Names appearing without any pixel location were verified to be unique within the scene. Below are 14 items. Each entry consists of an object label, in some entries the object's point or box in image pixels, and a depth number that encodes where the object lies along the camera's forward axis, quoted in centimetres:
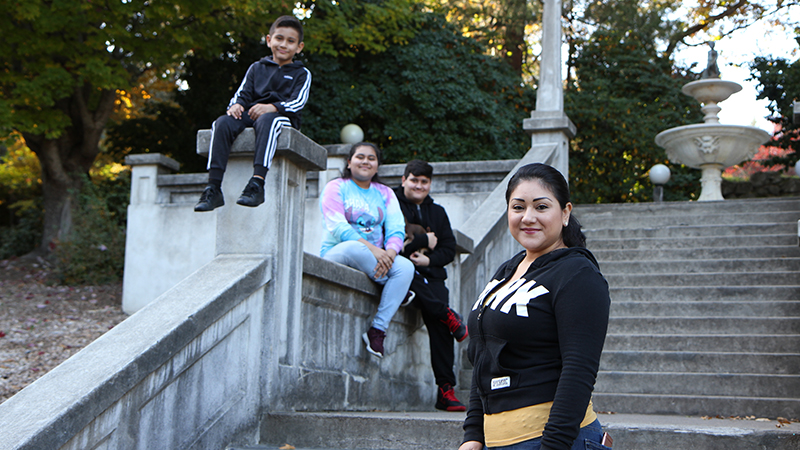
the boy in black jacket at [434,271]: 509
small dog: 508
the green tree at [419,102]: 1331
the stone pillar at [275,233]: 386
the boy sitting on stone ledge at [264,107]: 377
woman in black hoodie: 178
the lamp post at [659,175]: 1390
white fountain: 1177
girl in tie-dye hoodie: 471
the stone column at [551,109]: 847
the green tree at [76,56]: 1081
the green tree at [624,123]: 1502
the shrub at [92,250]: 1080
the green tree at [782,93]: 1386
